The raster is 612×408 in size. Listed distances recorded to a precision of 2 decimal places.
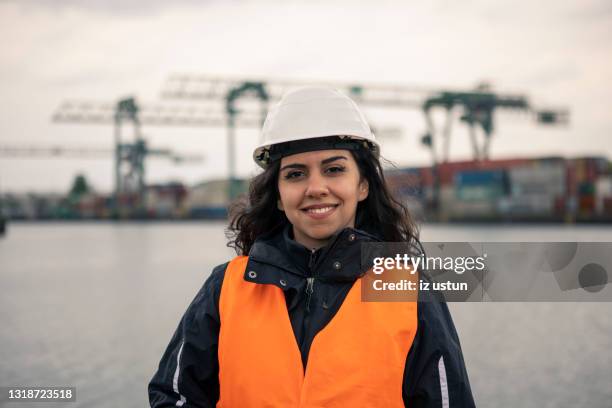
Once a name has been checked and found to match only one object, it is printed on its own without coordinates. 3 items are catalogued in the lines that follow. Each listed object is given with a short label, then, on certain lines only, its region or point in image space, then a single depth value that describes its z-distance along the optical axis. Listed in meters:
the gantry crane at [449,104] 42.03
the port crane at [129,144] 52.00
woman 1.64
